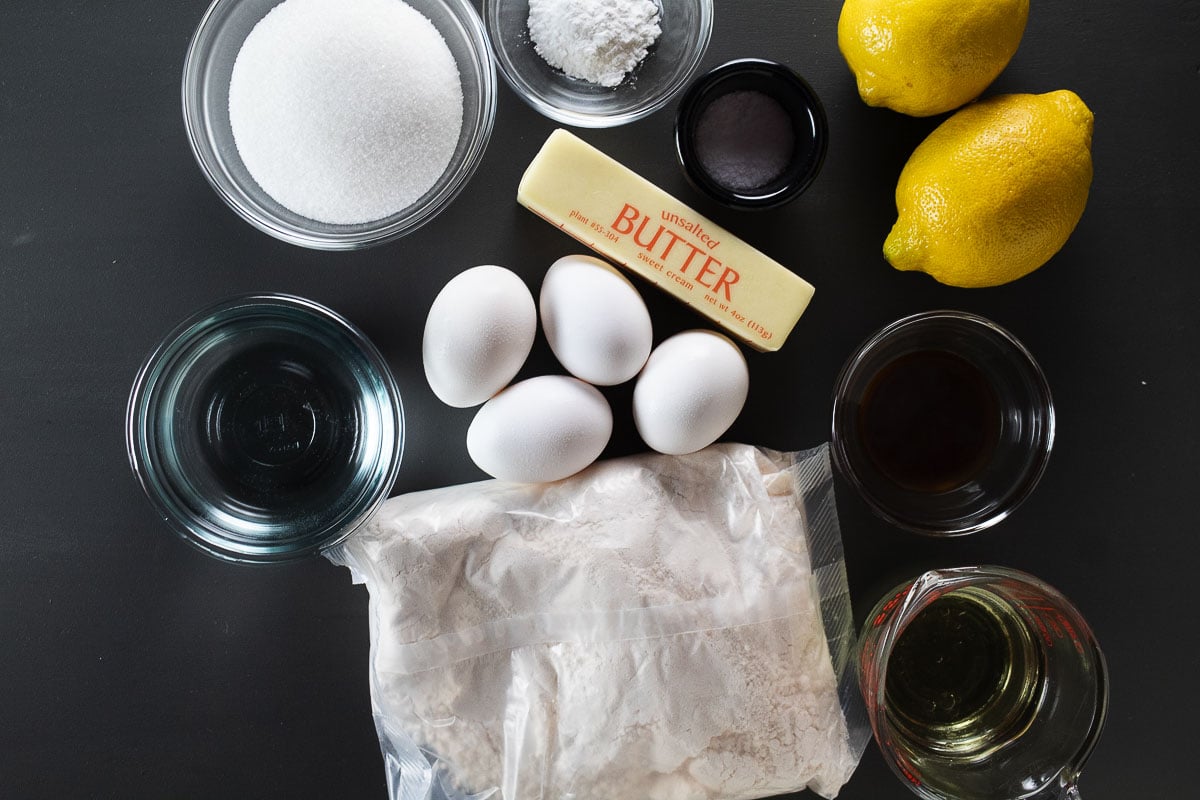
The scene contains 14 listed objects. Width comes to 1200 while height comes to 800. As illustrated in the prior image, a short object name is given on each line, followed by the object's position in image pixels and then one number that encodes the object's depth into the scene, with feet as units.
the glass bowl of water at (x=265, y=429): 1.70
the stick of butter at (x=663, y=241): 1.69
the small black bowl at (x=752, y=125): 1.69
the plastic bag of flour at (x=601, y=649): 1.62
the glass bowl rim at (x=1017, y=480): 1.74
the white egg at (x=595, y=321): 1.63
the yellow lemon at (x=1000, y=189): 1.63
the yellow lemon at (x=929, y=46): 1.60
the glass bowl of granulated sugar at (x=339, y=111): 1.62
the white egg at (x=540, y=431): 1.63
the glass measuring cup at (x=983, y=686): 1.65
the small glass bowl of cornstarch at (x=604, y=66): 1.71
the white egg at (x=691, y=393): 1.64
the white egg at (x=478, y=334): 1.61
